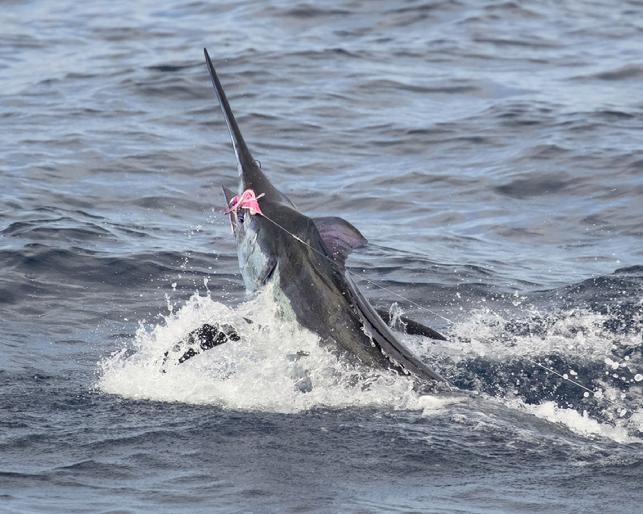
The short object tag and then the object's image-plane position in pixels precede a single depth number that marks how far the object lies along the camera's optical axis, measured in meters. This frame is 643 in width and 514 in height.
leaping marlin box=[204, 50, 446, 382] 15.51
